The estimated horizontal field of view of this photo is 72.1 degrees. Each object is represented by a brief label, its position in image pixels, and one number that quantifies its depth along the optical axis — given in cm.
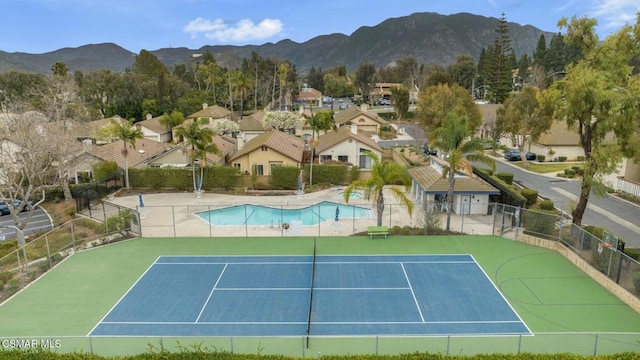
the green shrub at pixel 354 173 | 3984
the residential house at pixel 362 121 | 7238
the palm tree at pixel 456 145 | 2616
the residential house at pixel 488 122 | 5831
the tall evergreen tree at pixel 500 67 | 9281
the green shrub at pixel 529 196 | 3177
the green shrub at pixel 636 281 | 1756
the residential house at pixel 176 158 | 4206
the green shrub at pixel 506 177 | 3691
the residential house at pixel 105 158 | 3972
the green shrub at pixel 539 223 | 2417
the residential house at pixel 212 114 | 6917
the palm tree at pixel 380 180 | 2579
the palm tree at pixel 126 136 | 3801
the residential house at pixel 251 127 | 6494
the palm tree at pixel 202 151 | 3728
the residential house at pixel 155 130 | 6322
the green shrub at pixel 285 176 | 3794
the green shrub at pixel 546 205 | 3067
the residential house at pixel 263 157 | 4050
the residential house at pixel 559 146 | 5122
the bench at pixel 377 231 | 2599
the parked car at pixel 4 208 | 3306
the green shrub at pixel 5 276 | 1960
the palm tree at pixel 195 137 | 3703
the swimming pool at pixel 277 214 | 3047
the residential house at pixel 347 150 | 4522
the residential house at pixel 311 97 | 13612
